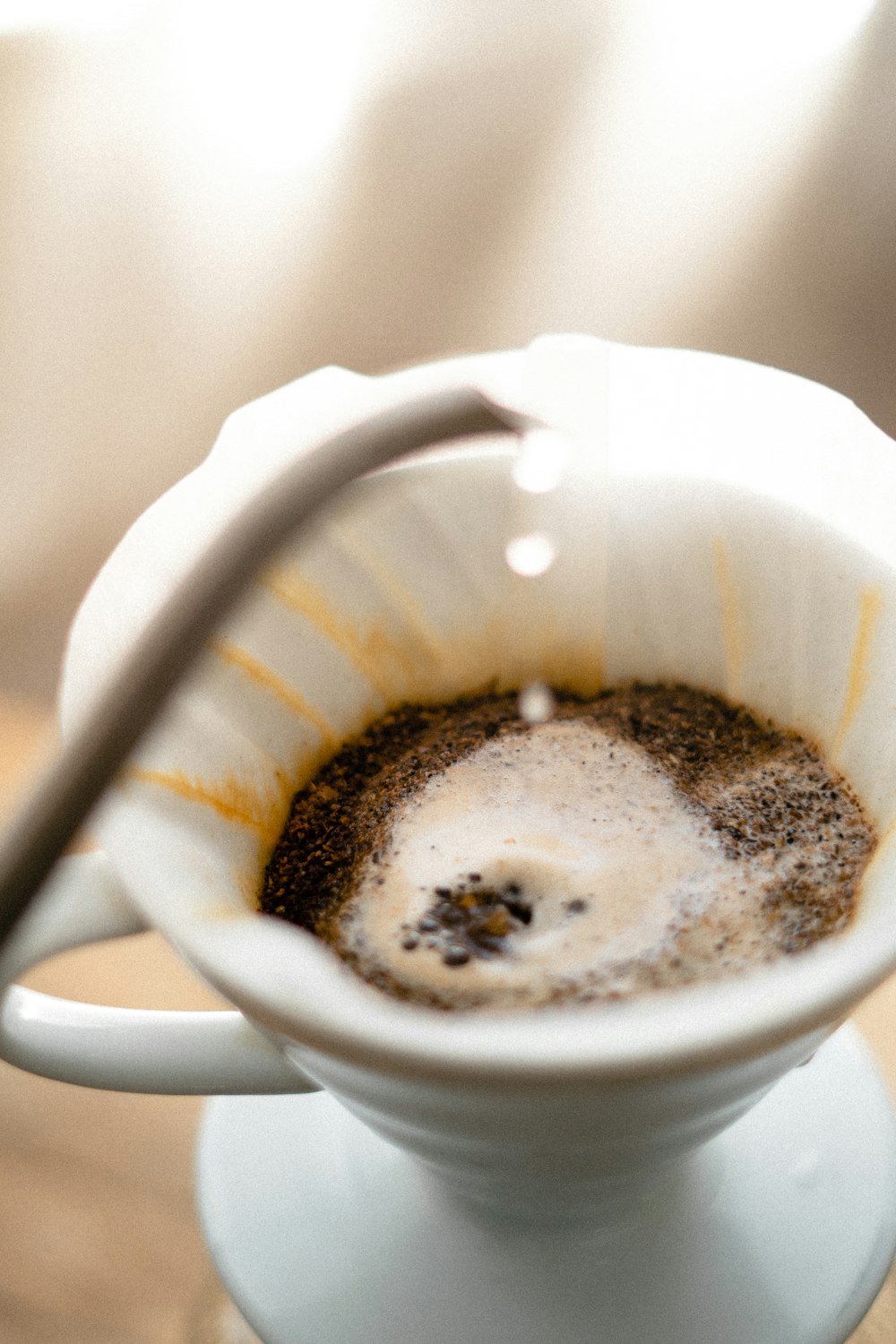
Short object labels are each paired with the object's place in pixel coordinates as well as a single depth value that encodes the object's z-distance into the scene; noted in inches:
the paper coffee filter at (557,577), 14.9
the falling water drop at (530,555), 18.2
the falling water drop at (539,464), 17.6
